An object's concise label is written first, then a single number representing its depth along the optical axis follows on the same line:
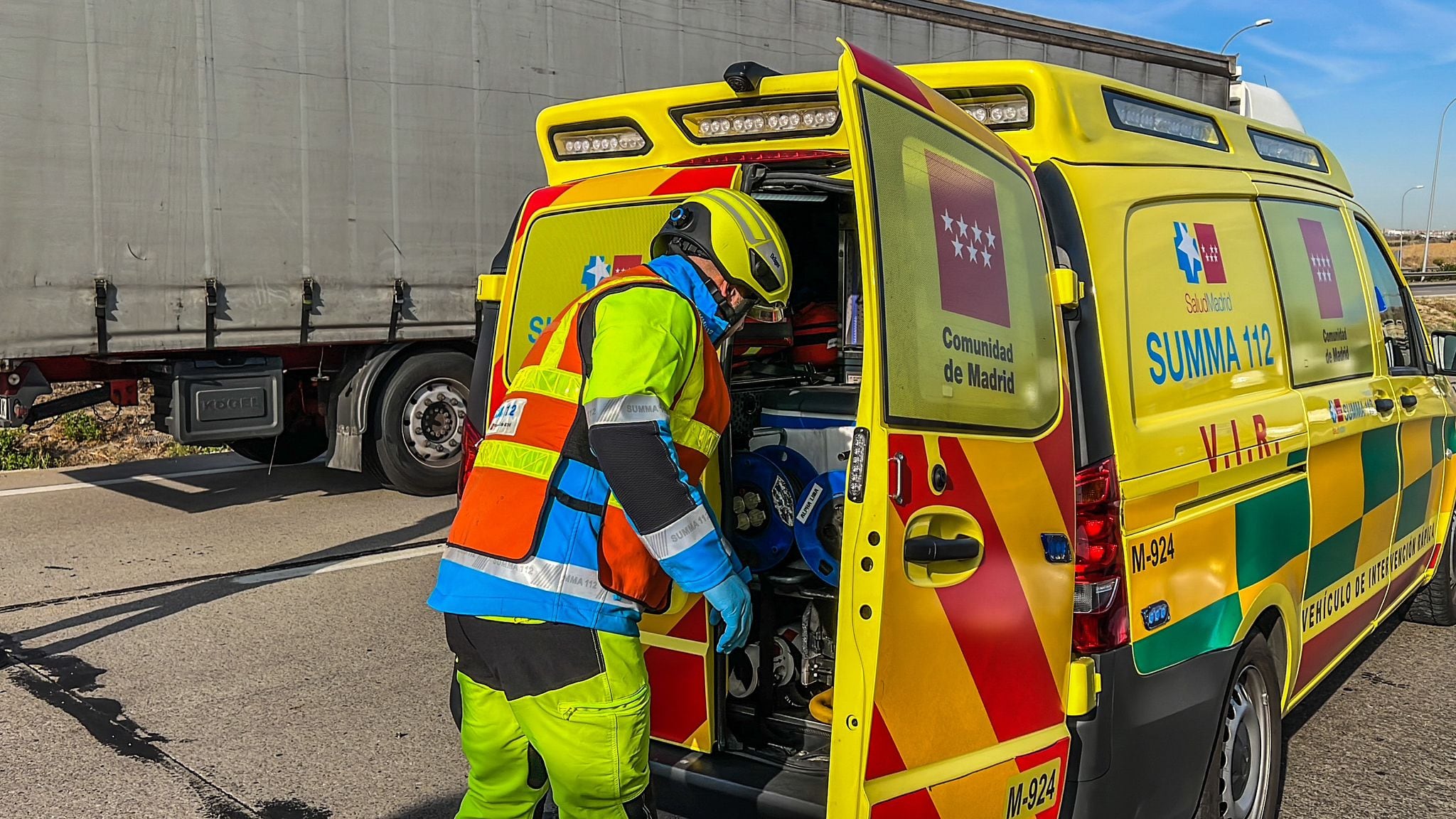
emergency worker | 2.52
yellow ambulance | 2.50
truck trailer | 7.38
